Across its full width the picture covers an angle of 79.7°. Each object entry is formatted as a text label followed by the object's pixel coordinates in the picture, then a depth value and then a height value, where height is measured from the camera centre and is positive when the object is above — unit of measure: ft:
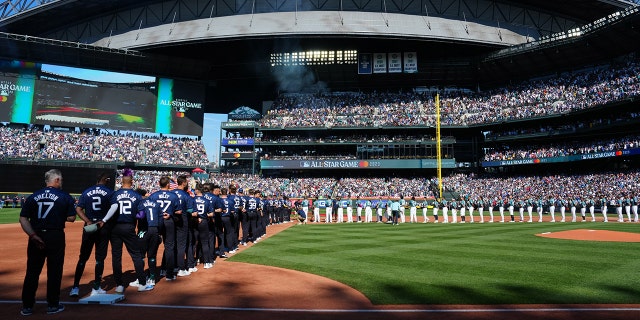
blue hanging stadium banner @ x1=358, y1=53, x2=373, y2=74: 167.22 +59.69
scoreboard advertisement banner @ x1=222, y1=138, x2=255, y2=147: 190.25 +28.88
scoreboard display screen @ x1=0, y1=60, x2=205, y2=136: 159.12 +43.02
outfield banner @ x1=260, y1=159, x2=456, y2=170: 170.50 +16.62
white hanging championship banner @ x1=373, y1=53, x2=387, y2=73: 166.61 +59.51
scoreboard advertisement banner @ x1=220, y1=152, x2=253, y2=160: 190.28 +22.26
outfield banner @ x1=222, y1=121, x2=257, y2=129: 192.34 +38.00
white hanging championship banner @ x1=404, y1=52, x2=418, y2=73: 165.07 +59.55
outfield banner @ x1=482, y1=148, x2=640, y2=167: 123.45 +15.77
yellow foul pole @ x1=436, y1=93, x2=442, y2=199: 154.81 +21.47
